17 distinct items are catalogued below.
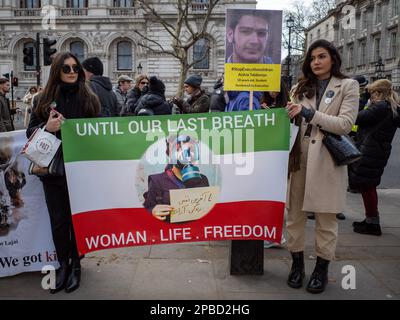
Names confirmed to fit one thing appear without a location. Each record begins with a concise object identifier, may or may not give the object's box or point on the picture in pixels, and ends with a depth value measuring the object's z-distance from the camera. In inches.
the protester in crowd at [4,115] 311.7
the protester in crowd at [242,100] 163.8
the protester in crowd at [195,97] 251.8
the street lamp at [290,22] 926.8
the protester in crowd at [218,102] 208.2
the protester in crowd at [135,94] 316.8
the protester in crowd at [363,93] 268.5
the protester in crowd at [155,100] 244.1
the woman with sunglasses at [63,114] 142.9
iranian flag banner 137.5
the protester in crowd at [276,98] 185.6
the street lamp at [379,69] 1390.4
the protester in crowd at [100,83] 198.8
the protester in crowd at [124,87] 352.8
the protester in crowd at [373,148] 208.8
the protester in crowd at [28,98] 456.9
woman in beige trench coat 137.8
